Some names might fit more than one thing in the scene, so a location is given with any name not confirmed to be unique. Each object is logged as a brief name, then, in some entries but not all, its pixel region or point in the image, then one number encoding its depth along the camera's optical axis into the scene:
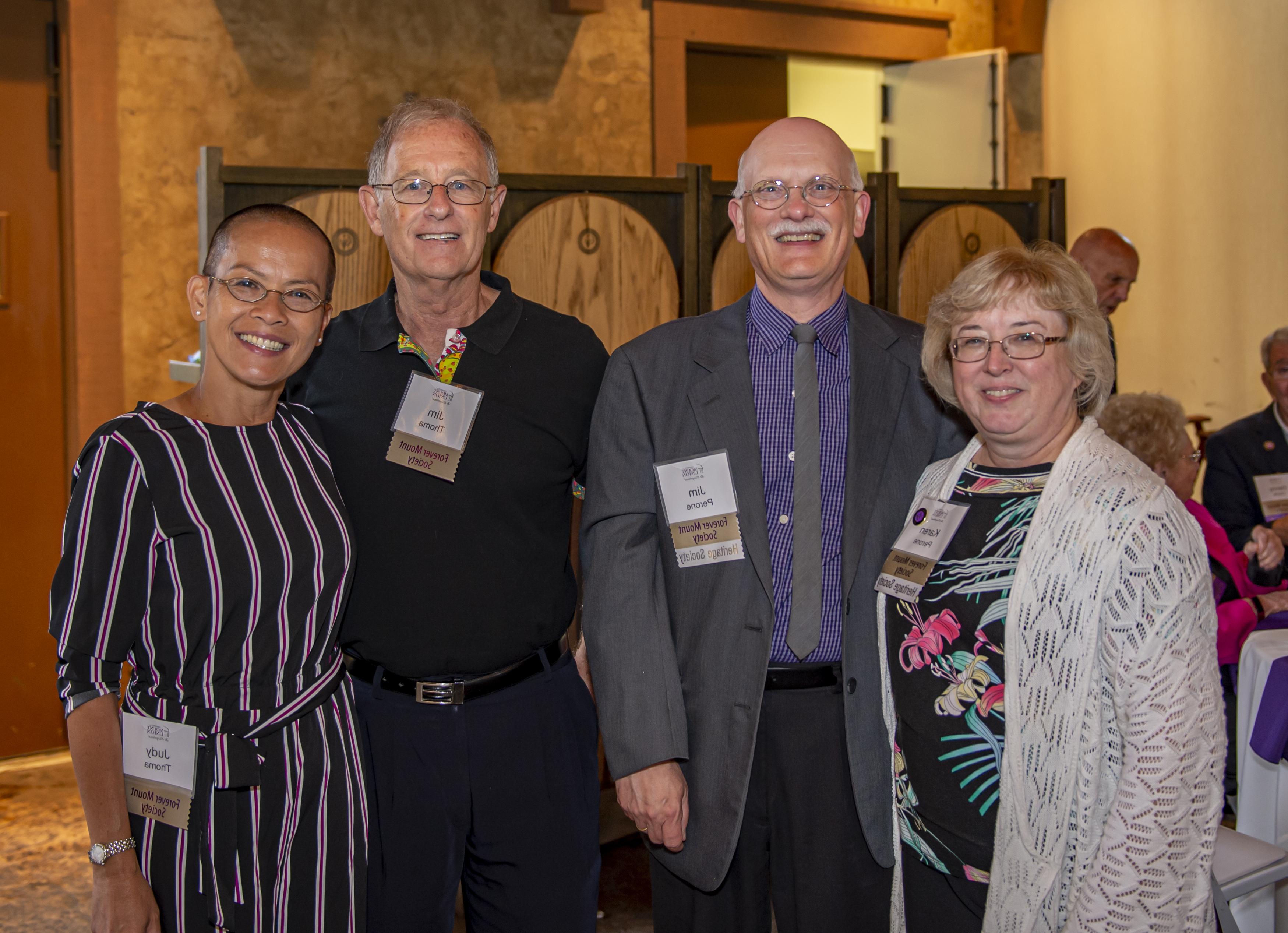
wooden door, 4.41
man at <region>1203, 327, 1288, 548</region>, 4.00
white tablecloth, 2.43
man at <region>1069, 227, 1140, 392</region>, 4.68
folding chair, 2.00
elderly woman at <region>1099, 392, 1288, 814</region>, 3.24
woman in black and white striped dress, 1.56
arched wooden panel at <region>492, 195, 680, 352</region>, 3.15
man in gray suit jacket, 1.81
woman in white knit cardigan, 1.48
